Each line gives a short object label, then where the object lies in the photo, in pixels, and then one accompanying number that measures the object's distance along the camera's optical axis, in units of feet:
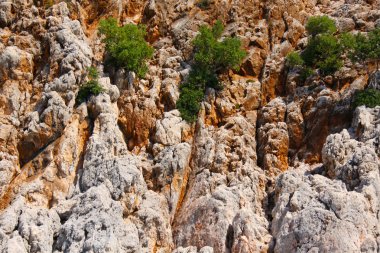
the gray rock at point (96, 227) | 88.53
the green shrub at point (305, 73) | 125.08
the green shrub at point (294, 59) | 126.21
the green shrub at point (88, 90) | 115.96
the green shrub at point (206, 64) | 122.52
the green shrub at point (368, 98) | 109.91
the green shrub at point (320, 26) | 130.62
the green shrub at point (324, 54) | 124.26
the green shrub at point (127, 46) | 125.70
